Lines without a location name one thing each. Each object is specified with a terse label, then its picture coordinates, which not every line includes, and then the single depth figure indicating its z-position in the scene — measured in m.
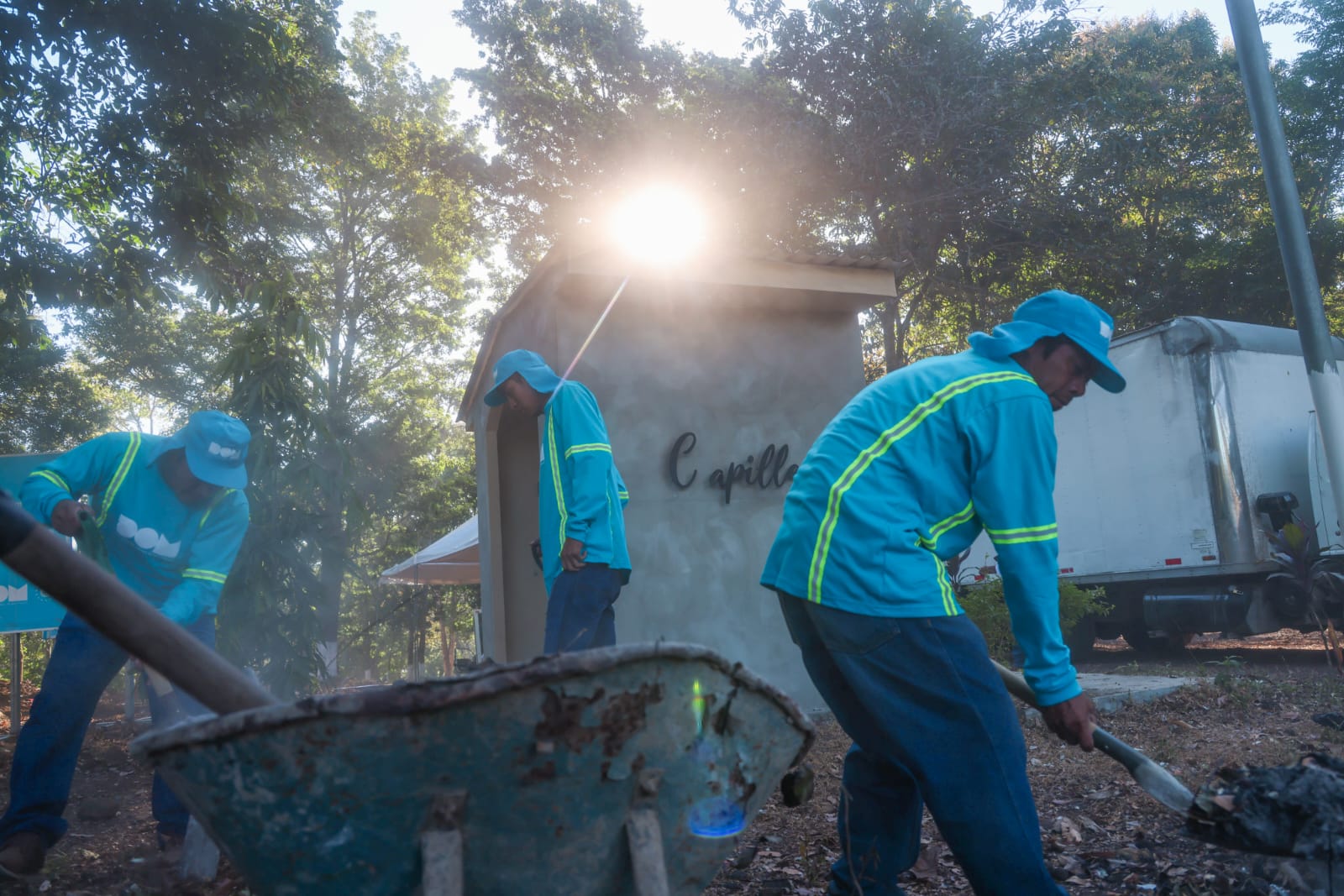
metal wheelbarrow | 1.48
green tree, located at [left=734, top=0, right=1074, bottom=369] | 15.62
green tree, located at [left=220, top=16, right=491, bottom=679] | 7.94
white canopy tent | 14.57
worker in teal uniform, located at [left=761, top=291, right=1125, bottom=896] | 2.26
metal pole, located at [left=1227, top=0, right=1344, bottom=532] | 7.63
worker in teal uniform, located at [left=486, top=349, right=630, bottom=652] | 4.34
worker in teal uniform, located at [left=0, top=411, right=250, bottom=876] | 3.49
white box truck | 10.29
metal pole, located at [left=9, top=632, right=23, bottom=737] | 8.57
